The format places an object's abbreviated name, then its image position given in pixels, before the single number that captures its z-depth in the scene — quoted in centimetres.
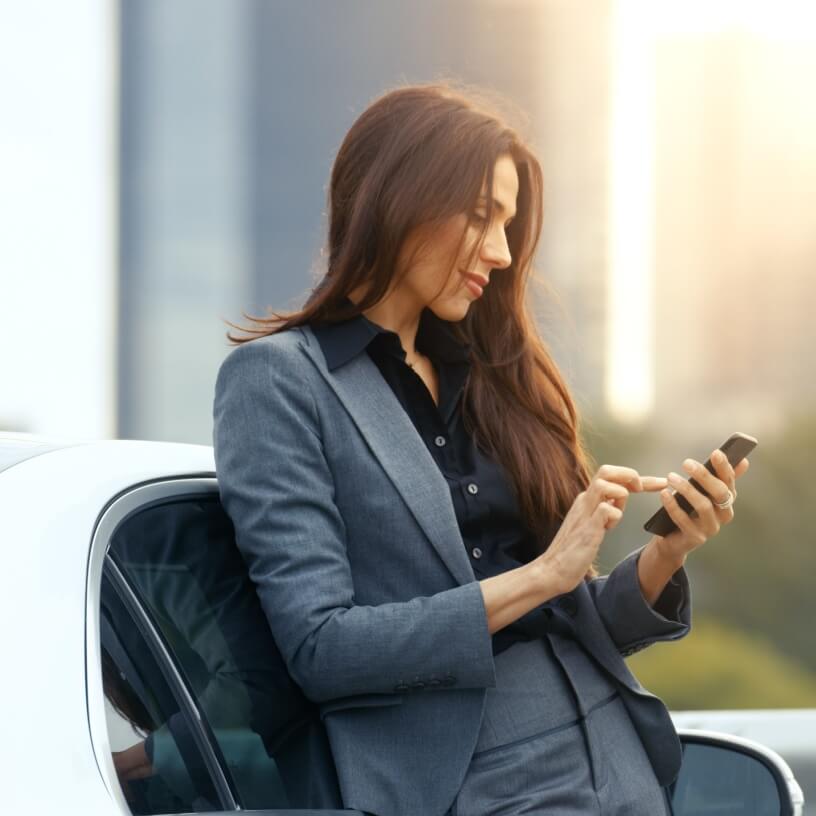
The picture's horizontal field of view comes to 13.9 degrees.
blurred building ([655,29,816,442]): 2388
